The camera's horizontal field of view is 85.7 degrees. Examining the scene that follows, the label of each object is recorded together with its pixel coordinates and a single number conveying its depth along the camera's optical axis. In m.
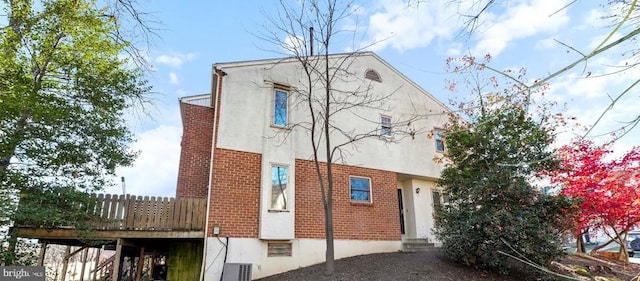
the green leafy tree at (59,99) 7.04
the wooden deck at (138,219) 8.15
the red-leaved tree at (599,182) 10.48
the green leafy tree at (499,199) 8.93
